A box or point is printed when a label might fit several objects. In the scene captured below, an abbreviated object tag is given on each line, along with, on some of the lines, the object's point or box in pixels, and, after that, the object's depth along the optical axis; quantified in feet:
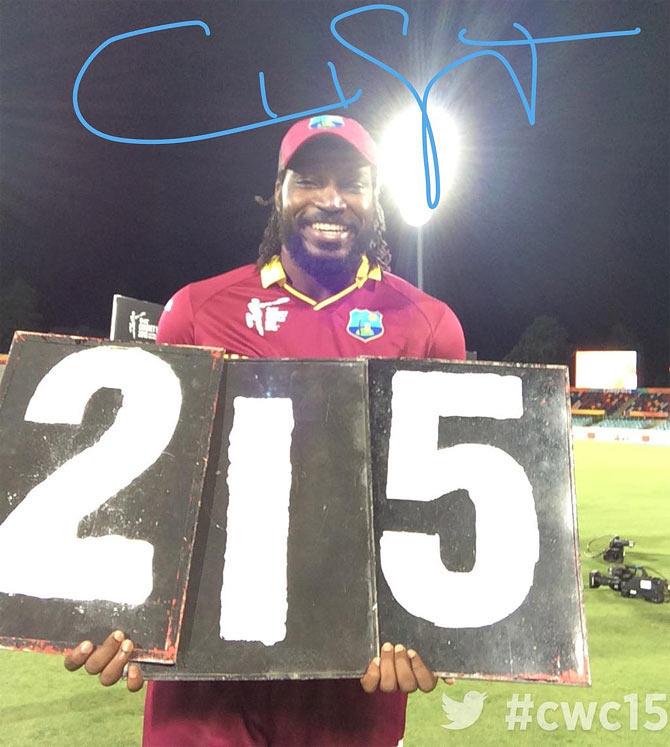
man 5.19
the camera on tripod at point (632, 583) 13.17
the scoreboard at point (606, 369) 96.37
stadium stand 90.66
